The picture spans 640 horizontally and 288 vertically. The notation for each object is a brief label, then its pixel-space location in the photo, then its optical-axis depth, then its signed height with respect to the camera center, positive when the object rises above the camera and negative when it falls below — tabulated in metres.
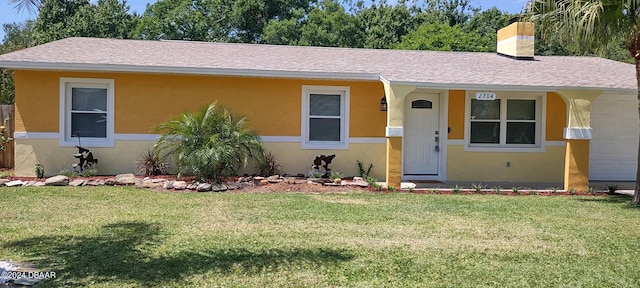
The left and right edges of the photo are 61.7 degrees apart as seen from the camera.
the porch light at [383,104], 13.38 +0.79
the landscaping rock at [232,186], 11.53 -1.16
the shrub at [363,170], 13.44 -0.88
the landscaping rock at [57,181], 11.22 -1.11
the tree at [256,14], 38.17 +8.67
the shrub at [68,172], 12.12 -1.00
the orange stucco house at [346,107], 12.33 +0.68
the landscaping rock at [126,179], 11.65 -1.08
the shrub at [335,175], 12.72 -0.96
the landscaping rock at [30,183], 11.27 -1.18
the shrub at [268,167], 13.13 -0.83
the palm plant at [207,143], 11.58 -0.24
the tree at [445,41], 33.72 +6.15
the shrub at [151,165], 12.73 -0.82
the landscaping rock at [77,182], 11.34 -1.14
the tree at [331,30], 35.66 +7.20
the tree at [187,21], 35.50 +7.57
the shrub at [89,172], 12.22 -0.98
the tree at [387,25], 38.22 +8.13
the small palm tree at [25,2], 7.11 +1.67
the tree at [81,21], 29.52 +6.25
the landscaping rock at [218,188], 11.32 -1.19
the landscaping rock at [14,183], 11.24 -1.18
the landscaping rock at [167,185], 11.41 -1.15
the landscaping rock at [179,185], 11.35 -1.15
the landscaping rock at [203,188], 11.24 -1.18
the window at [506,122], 14.08 +0.44
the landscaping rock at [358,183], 12.14 -1.09
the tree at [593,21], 9.52 +2.19
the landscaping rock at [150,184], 11.51 -1.15
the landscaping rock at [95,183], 11.44 -1.15
